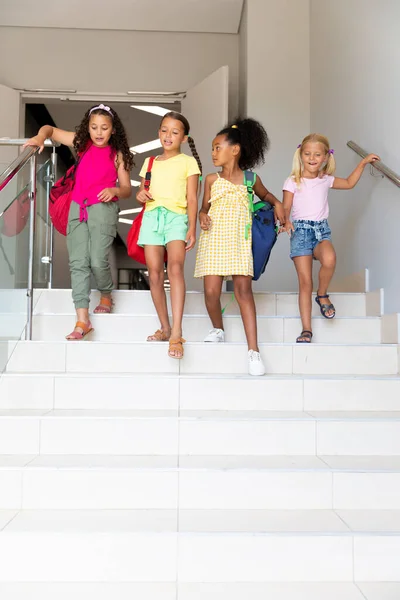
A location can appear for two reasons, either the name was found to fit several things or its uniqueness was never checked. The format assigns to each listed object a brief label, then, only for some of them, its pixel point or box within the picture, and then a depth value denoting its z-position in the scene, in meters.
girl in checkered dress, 3.03
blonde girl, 3.26
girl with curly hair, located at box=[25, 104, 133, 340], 3.13
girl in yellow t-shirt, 3.00
